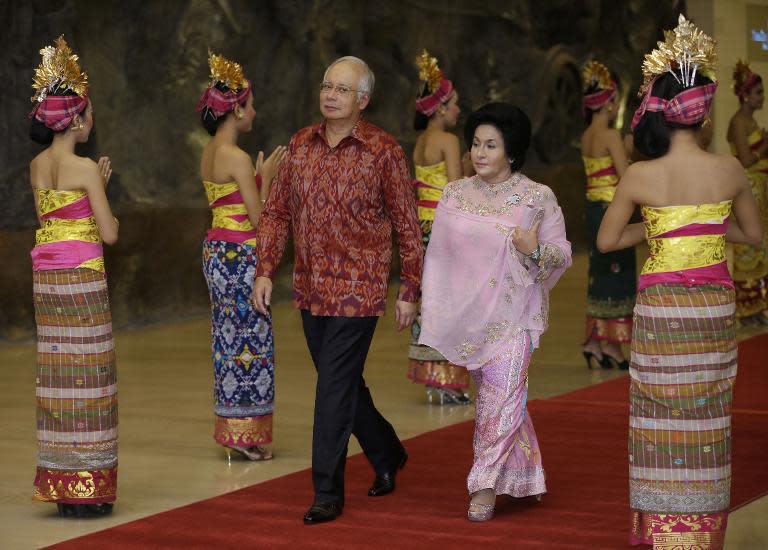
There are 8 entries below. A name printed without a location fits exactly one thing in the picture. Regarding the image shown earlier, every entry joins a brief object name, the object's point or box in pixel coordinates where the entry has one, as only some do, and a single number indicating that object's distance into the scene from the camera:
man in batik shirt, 10.55
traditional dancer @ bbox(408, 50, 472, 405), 15.72
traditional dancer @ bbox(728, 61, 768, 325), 20.52
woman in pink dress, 10.55
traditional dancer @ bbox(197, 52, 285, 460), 13.09
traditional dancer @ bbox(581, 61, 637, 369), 17.31
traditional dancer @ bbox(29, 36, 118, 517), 10.98
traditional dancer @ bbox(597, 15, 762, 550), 9.11
